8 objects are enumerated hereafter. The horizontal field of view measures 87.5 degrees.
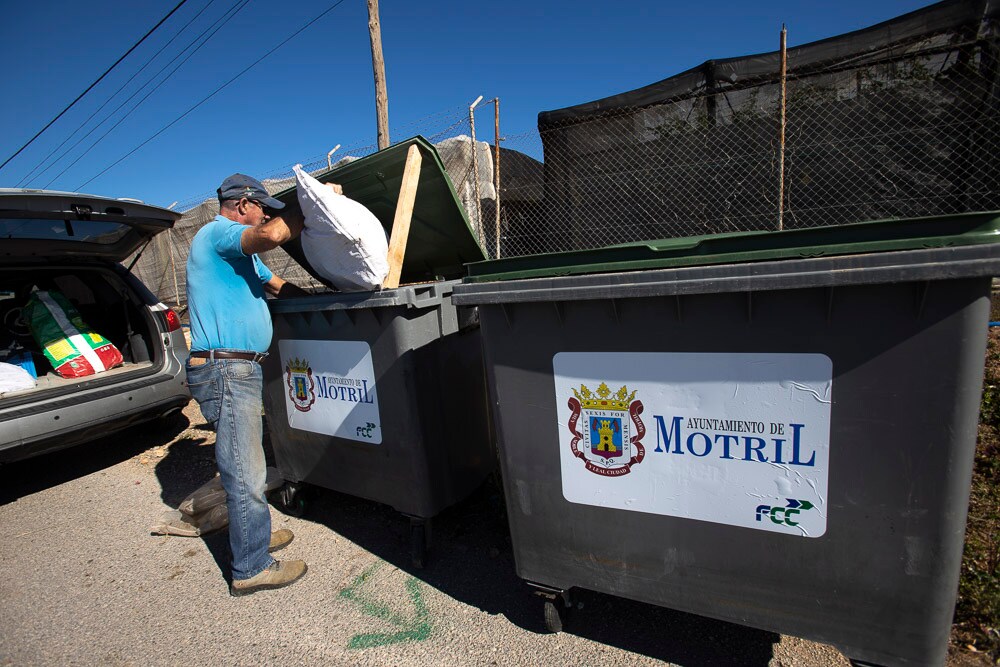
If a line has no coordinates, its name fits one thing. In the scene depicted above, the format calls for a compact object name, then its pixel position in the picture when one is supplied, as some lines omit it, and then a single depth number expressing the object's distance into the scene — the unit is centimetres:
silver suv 351
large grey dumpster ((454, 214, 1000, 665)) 137
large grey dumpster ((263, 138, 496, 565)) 249
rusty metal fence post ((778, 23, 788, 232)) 479
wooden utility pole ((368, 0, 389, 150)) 741
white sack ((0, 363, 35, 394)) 382
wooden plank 254
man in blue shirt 246
